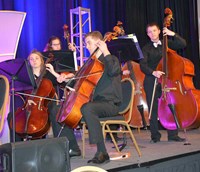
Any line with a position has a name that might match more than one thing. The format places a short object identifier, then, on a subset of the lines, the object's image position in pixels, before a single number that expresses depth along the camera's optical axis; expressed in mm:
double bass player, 4191
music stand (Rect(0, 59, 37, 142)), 2941
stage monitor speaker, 2012
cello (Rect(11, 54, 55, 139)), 3416
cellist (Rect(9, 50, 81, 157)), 3463
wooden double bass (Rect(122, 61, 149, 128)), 4734
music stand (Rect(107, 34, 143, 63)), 3605
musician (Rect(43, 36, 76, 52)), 4332
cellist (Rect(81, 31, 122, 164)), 2935
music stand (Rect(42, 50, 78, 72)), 3643
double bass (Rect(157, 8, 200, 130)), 3754
